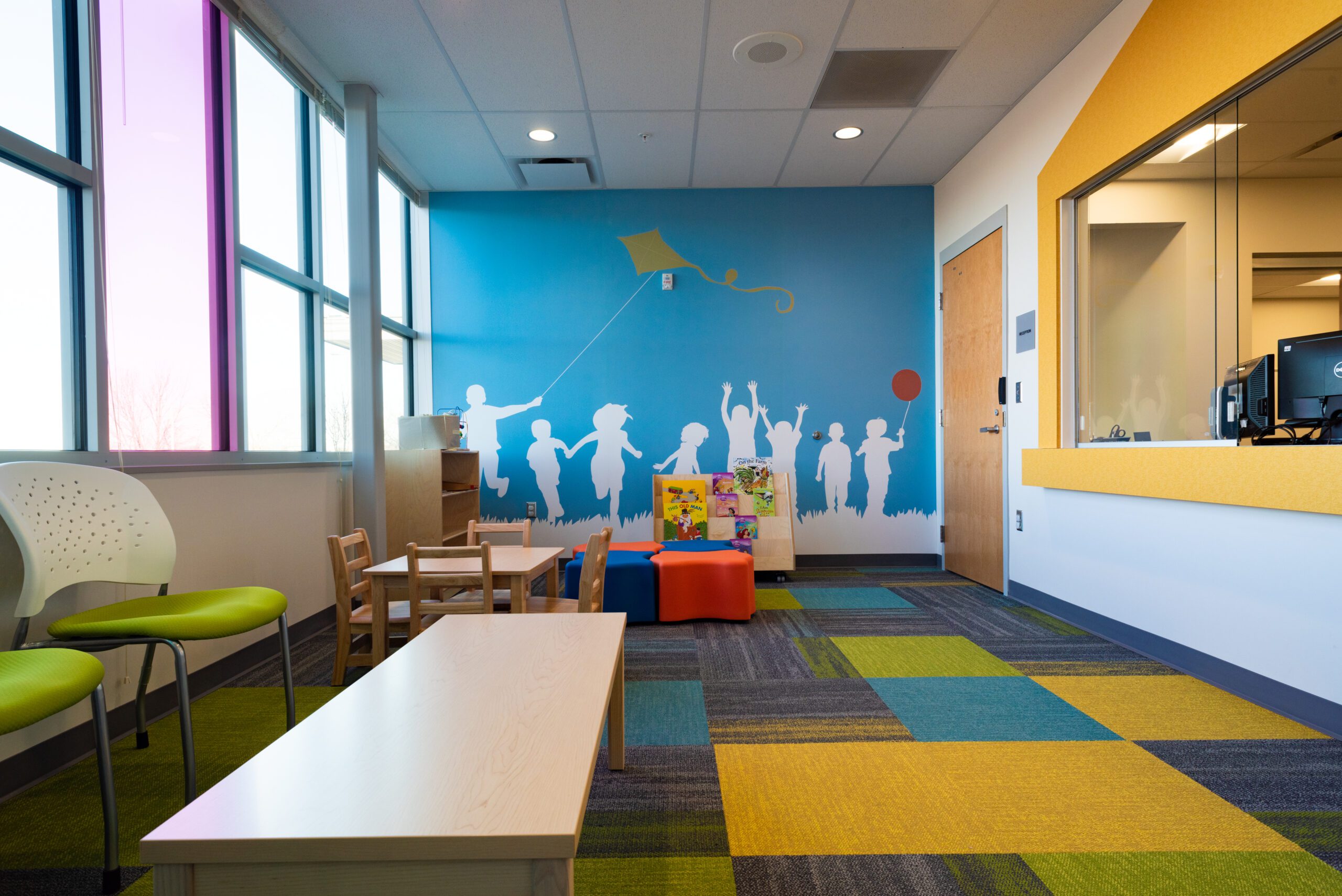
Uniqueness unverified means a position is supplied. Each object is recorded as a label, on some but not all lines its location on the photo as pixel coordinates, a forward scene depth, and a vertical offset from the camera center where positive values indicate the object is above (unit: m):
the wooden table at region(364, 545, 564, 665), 2.83 -0.55
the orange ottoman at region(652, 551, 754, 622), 4.17 -0.92
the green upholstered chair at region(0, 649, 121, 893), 1.37 -0.51
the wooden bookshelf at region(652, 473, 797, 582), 5.45 -0.75
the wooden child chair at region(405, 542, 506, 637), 2.77 -0.55
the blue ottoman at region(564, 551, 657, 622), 4.16 -0.91
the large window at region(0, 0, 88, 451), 2.25 +0.75
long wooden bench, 0.90 -0.53
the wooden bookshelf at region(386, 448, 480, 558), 4.60 -0.39
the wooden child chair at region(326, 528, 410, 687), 2.94 -0.78
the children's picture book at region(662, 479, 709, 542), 5.51 -0.59
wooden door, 4.91 +0.19
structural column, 4.24 +0.84
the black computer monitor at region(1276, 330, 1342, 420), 2.42 +0.19
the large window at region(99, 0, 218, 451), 2.70 +0.94
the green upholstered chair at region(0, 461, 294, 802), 1.89 -0.37
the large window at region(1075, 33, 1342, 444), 2.74 +0.79
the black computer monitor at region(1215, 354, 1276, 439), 2.71 +0.12
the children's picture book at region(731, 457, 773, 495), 5.62 -0.34
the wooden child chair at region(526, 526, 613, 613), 2.66 -0.61
